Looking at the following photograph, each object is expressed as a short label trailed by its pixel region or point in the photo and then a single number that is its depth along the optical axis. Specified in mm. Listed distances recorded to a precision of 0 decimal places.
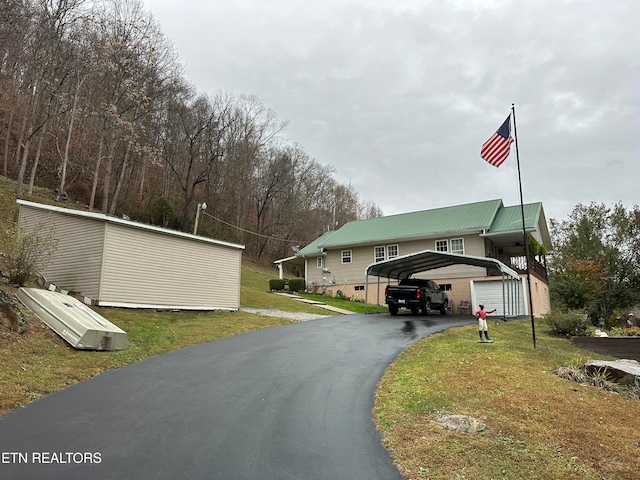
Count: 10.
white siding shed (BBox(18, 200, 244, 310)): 14203
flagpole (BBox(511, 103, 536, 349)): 12156
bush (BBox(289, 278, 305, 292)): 29016
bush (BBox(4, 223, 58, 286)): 12055
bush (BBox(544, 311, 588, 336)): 15070
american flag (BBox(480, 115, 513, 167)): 12445
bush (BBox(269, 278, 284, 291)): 28781
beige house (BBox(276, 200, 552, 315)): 23703
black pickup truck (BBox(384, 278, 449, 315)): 19516
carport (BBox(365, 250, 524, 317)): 19134
